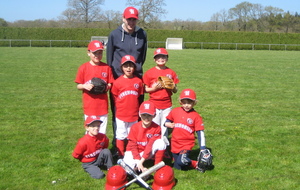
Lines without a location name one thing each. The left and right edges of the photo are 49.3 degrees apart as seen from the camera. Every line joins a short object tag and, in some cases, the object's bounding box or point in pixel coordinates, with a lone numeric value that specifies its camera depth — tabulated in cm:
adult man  538
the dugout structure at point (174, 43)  4375
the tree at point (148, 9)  5603
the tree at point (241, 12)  7069
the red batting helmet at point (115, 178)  418
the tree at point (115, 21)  5944
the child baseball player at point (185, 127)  502
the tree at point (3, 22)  6225
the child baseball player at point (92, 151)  474
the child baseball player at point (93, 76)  510
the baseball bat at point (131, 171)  424
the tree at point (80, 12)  6638
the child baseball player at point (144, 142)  469
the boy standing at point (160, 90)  554
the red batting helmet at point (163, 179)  420
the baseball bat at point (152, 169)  429
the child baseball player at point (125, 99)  515
